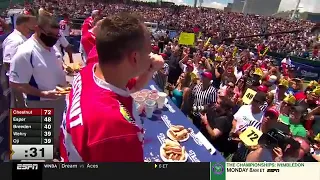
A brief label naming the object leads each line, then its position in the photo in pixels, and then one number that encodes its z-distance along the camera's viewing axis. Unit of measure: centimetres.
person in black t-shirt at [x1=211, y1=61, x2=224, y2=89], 562
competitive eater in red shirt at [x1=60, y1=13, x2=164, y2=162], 93
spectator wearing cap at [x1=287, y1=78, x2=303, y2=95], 497
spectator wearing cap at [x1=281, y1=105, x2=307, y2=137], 296
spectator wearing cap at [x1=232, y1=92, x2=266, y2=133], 310
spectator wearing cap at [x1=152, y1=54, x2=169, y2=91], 408
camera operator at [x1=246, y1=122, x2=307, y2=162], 181
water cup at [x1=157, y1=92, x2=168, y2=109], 271
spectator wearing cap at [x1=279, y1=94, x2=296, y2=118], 337
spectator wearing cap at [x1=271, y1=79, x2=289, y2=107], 427
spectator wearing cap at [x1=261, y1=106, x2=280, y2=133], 261
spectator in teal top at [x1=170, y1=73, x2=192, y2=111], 399
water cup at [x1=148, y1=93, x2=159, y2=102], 265
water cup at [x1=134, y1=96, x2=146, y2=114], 241
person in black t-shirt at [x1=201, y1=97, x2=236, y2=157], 293
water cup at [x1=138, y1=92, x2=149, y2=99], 257
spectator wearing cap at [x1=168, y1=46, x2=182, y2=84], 602
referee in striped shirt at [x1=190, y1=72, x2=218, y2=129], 374
